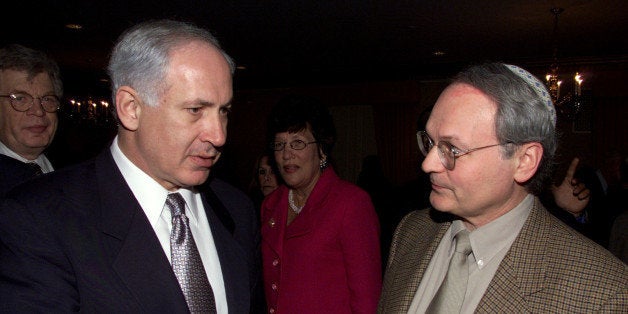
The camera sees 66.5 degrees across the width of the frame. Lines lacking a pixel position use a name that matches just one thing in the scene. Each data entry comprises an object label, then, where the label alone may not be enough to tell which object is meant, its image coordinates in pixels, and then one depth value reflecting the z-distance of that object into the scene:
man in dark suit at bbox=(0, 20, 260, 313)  1.14
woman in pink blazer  2.29
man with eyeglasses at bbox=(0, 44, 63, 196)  2.30
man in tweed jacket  1.39
